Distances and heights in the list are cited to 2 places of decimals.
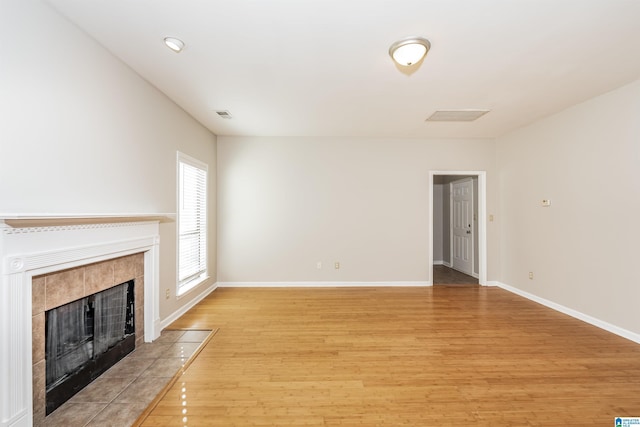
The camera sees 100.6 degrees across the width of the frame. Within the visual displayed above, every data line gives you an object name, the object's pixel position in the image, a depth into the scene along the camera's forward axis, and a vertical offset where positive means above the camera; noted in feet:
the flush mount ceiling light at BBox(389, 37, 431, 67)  6.81 +4.34
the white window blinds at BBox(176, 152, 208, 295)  11.75 -0.35
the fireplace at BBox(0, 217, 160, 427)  4.71 -1.43
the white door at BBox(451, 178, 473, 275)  18.54 -0.81
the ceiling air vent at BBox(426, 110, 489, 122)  11.76 +4.58
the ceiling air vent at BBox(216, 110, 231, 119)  11.87 +4.62
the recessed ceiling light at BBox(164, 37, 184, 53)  6.79 +4.48
